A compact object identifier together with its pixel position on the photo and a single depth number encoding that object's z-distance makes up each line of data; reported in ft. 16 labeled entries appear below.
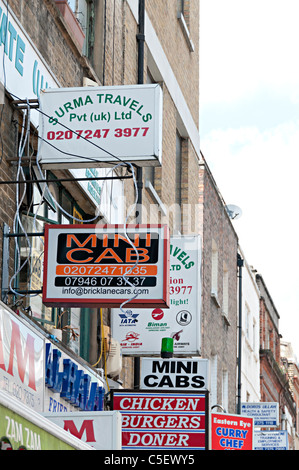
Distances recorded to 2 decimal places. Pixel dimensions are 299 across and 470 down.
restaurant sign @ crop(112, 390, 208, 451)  41.37
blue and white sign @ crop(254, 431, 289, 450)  94.53
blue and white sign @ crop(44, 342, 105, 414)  37.41
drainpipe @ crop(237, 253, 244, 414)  94.61
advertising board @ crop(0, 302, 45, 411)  30.65
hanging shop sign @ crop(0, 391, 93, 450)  18.79
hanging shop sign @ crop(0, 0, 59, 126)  35.01
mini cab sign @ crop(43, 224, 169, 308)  36.22
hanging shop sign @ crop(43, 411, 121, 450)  28.99
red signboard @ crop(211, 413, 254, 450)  53.21
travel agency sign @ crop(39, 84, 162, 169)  35.99
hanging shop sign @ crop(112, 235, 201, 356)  49.73
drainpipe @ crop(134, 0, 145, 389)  54.57
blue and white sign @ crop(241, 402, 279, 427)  93.39
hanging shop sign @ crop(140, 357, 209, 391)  47.11
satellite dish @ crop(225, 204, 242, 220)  96.68
